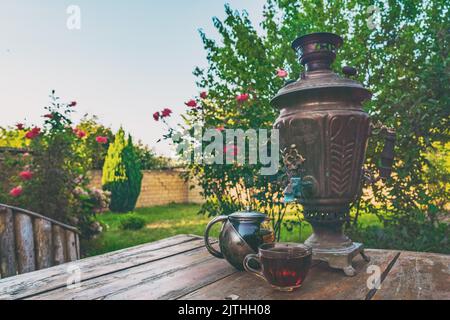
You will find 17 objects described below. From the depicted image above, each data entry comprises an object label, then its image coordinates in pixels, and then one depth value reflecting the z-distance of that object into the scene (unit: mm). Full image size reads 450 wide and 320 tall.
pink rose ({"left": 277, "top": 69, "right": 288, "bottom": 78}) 2629
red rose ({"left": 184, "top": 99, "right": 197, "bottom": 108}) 3056
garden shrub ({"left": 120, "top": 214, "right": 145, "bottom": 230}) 5676
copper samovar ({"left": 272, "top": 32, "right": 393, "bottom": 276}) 1223
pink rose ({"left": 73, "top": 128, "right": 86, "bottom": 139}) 3519
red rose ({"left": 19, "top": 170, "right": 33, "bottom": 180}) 3125
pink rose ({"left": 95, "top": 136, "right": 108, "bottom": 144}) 4073
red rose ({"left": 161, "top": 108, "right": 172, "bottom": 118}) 3049
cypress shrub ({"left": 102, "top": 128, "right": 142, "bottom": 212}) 8625
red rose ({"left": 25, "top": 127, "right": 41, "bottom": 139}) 3281
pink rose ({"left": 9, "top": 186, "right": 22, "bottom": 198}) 3053
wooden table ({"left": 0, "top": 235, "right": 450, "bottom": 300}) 913
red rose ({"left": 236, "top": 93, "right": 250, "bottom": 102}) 2770
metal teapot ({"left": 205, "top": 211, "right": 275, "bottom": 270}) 1099
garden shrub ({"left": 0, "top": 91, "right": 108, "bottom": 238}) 3299
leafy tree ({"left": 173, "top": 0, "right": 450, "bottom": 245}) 2586
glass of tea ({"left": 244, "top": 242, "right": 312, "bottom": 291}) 903
